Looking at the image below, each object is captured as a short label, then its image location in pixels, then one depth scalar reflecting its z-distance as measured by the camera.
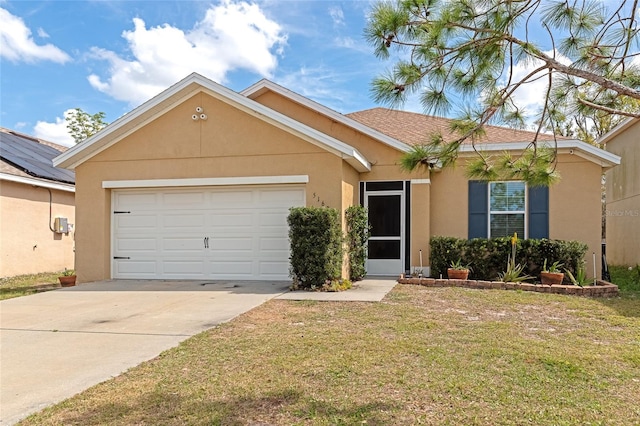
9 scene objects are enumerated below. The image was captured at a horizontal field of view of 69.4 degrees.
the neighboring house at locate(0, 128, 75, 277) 13.77
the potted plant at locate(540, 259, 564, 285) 10.34
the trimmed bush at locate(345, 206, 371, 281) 11.01
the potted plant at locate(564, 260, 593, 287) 10.32
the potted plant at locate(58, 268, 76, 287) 11.48
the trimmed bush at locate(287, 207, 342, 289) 9.43
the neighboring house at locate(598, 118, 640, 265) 15.52
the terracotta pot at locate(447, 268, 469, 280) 10.91
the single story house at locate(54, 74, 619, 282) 10.89
